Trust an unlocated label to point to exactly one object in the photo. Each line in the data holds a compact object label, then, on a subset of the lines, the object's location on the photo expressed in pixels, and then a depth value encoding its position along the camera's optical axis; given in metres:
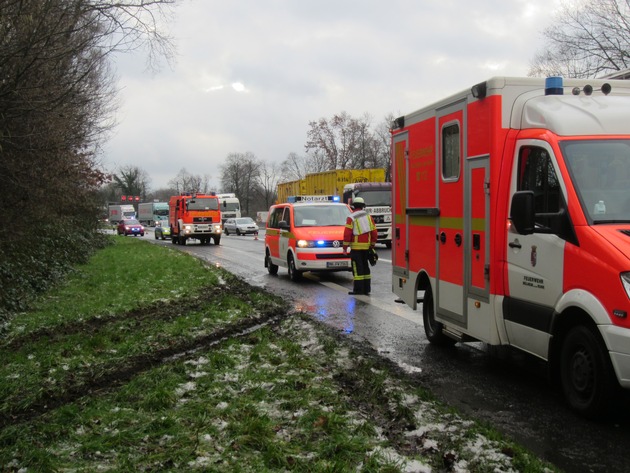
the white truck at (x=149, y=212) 84.43
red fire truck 36.16
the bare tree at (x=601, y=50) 34.38
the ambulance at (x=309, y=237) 15.09
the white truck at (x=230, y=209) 62.50
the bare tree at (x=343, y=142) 79.31
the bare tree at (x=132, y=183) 135.50
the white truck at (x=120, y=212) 85.38
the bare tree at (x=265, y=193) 123.56
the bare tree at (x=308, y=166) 88.94
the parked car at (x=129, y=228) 57.28
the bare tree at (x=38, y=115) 7.25
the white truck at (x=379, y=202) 25.66
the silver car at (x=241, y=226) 52.16
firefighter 12.00
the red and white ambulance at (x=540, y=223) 4.73
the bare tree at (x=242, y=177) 125.62
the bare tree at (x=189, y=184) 140.62
